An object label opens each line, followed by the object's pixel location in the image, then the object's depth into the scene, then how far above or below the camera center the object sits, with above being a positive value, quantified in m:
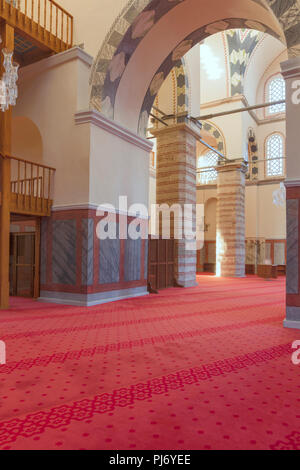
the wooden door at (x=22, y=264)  6.61 -0.42
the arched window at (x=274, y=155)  15.16 +3.84
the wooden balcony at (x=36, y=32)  5.62 +3.57
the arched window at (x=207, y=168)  16.38 +3.49
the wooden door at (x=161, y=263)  8.11 -0.49
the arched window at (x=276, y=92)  15.31 +6.55
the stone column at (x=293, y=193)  4.20 +0.60
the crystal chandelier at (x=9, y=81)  4.20 +1.91
